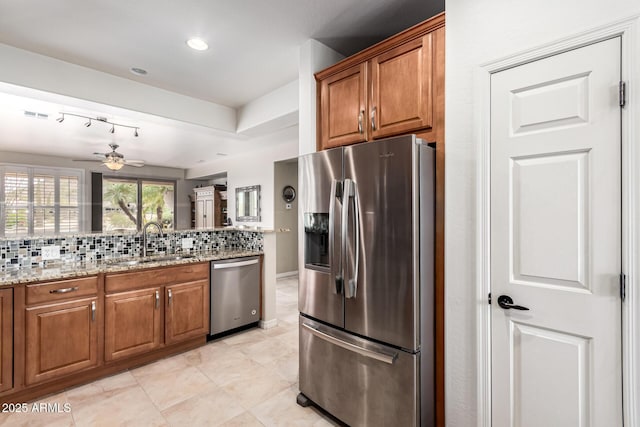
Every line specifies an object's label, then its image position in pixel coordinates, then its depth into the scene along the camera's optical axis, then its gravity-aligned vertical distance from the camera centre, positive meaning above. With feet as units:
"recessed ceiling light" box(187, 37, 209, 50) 7.91 +4.55
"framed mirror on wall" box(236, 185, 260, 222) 21.47 +0.73
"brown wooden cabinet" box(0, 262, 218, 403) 7.02 -3.03
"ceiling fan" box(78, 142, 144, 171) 16.68 +2.91
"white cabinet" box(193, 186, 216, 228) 27.63 +0.73
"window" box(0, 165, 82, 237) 21.24 +1.03
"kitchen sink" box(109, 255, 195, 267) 9.25 -1.53
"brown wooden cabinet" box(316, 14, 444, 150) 5.79 +2.68
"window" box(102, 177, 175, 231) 25.67 +1.03
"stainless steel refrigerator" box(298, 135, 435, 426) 5.29 -1.37
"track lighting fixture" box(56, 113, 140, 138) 13.33 +4.40
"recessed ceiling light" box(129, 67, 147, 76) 9.55 +4.58
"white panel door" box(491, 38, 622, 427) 4.09 -0.40
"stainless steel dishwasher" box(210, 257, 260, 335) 10.62 -2.93
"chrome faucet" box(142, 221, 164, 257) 10.66 -1.01
